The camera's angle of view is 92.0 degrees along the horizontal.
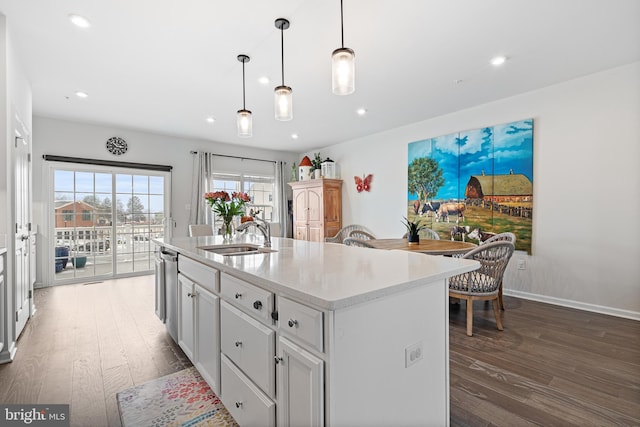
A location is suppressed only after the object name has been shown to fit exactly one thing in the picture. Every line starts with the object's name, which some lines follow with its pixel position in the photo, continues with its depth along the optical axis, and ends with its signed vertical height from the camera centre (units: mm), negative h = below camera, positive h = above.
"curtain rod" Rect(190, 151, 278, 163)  6277 +1152
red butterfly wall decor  5812 +524
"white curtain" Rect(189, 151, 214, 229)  5957 +468
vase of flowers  2768 +54
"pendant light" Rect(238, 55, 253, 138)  2604 +745
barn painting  3818 +378
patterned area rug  1687 -1144
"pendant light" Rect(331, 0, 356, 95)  1771 +817
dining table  3066 -395
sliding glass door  4883 -134
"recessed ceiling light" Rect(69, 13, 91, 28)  2298 +1454
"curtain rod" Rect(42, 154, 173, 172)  4746 +812
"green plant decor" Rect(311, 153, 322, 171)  6484 +1006
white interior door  2740 -162
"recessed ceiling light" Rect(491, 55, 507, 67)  2898 +1428
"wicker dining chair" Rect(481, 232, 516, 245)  3399 -326
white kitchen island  1005 -494
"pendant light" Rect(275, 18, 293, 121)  2234 +783
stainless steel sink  2447 -304
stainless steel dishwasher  2438 -664
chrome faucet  2421 -132
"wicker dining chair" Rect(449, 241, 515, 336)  2781 -628
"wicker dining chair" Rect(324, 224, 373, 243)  4822 -374
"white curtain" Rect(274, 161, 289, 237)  7203 +365
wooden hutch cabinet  6145 +49
